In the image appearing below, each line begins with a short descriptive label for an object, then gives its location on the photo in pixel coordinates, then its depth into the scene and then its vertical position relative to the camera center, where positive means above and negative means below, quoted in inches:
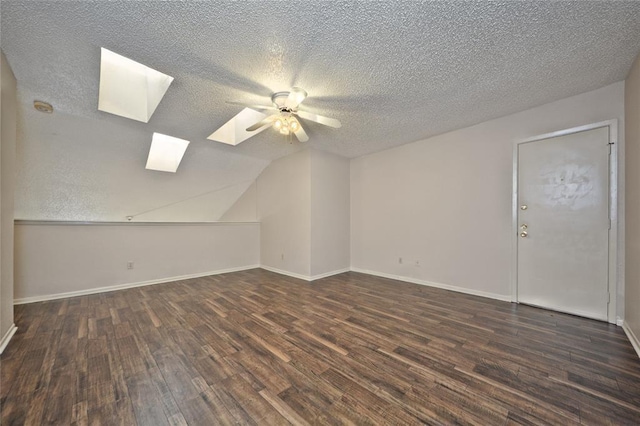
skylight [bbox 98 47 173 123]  100.4 +55.4
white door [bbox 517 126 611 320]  101.2 -4.9
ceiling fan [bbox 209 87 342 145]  94.0 +41.7
